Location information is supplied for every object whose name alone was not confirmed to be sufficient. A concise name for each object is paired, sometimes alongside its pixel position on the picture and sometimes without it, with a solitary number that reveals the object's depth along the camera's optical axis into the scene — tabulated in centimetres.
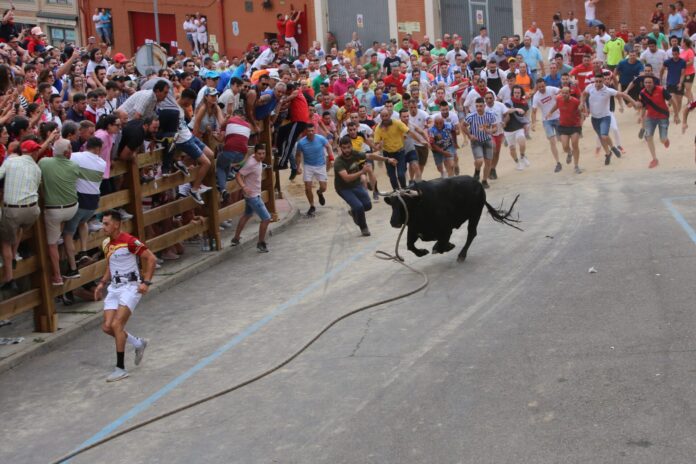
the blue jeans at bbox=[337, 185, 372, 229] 1677
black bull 1398
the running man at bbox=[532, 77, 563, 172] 2218
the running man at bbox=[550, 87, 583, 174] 2152
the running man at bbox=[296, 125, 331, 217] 1886
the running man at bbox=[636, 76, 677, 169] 2145
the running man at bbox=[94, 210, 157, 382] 1049
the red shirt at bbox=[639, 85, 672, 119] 2155
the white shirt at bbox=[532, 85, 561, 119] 2262
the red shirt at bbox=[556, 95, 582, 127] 2153
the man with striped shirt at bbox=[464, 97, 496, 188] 2084
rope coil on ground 866
